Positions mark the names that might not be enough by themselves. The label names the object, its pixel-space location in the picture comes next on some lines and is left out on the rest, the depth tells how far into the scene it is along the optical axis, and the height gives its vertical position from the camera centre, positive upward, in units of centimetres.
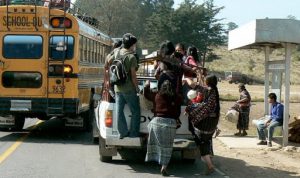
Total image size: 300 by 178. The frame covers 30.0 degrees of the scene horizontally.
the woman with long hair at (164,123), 923 -87
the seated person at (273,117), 1343 -109
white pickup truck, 957 -116
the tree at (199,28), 6750 +525
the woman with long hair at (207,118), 955 -80
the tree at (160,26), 6964 +566
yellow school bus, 1357 +20
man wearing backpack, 967 -42
